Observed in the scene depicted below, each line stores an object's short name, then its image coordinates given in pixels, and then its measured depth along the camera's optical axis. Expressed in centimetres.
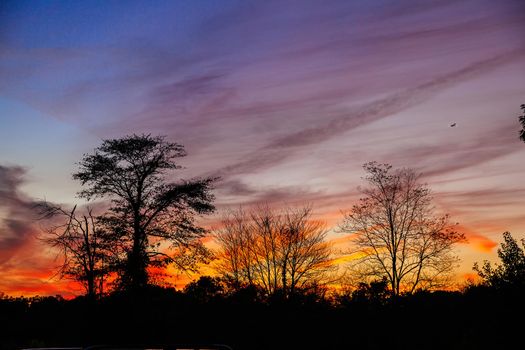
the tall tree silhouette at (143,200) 3150
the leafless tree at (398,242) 4241
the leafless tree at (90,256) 2969
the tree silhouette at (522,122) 2314
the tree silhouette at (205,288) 2748
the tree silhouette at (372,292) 2282
